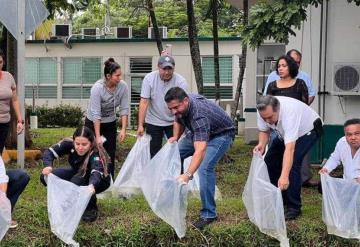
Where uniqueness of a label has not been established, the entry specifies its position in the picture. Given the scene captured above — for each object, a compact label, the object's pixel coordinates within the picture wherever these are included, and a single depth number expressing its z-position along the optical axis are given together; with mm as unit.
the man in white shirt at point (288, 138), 4938
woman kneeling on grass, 5199
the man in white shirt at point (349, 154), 5238
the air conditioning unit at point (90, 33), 20609
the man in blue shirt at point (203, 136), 4852
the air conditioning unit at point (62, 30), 19781
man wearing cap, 6324
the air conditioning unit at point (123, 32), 20422
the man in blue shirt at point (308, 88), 6395
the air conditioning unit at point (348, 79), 7949
